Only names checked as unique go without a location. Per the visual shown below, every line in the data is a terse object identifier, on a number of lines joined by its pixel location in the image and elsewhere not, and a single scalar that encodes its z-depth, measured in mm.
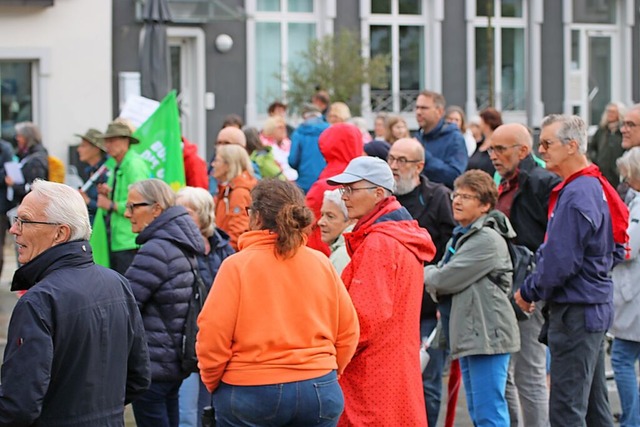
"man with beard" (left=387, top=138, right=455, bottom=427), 13946
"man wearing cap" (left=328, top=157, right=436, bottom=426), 10191
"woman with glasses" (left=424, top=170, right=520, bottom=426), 12344
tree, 40069
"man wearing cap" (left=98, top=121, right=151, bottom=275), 16700
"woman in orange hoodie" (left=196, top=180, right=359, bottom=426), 8988
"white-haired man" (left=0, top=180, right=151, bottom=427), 7553
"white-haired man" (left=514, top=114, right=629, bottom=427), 11365
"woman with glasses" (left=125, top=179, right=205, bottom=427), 11460
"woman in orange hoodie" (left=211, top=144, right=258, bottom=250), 16193
